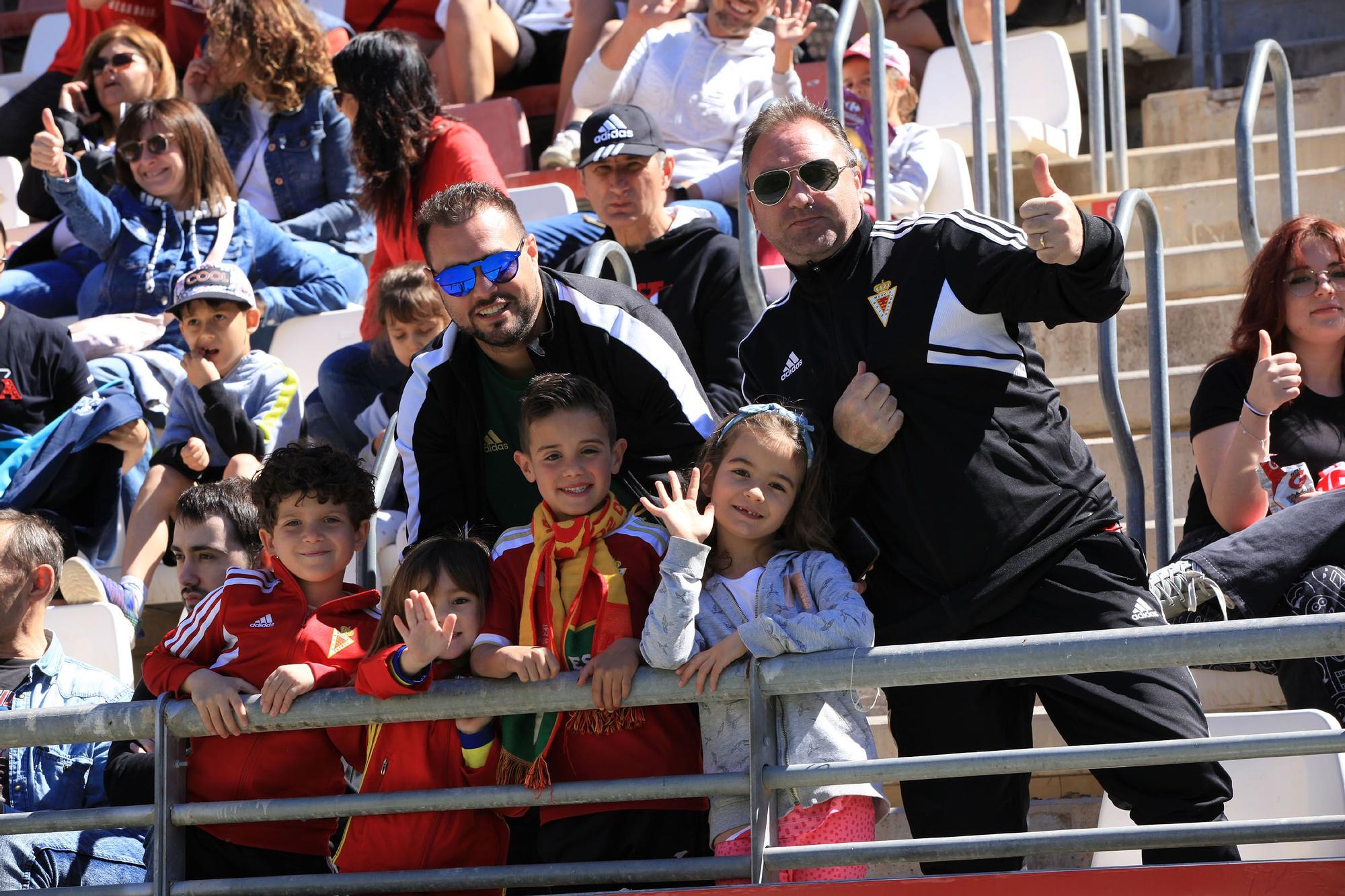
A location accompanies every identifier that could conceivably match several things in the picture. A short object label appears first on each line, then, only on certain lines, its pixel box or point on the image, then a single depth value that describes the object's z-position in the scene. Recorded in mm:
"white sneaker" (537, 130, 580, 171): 13742
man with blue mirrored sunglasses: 6836
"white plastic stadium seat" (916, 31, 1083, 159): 12703
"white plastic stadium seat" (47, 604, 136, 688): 8742
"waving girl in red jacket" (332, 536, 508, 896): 6137
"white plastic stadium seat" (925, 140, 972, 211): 11539
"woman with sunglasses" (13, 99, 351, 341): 11898
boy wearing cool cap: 9797
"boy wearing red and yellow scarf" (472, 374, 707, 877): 5996
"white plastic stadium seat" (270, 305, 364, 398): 11805
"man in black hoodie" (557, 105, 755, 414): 8766
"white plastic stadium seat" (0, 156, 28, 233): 15547
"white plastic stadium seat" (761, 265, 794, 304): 10195
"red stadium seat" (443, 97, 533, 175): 14430
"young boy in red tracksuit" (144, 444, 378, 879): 6352
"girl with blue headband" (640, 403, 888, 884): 5523
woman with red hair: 6695
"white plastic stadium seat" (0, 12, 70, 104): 18341
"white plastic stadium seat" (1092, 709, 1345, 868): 6223
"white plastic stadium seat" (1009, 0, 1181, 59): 14062
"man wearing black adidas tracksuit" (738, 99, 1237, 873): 5781
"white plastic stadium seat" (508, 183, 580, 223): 12234
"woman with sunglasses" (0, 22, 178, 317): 13672
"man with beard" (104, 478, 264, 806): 7793
